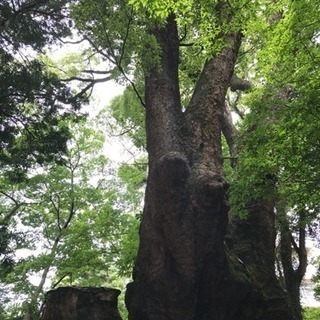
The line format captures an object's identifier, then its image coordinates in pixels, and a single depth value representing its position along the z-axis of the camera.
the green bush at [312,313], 15.63
